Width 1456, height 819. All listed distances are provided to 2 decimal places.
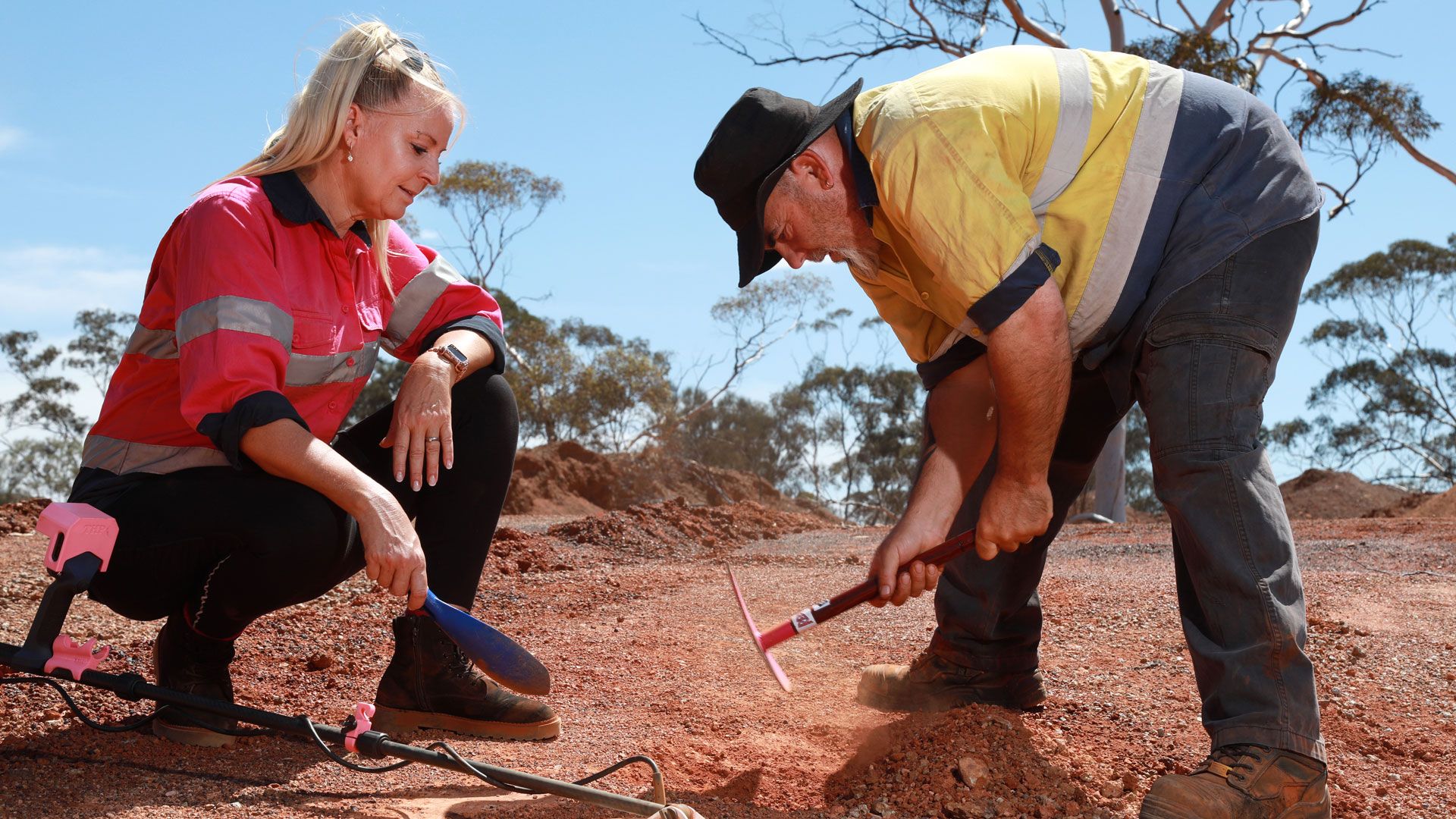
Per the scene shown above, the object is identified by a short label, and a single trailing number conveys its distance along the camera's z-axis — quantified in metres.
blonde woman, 1.91
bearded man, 1.83
